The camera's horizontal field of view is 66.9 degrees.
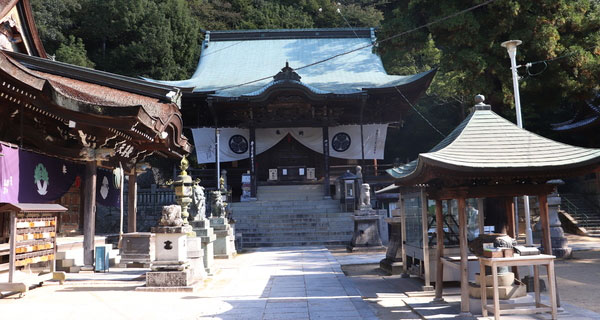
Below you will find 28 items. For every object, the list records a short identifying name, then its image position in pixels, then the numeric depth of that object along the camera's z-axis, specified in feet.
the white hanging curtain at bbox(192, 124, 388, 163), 79.41
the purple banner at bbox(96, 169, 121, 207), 37.58
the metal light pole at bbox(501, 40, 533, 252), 36.68
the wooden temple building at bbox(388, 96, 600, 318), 18.42
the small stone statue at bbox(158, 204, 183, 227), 27.84
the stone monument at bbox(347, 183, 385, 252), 48.78
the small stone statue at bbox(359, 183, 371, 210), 49.44
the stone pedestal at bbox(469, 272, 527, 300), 19.54
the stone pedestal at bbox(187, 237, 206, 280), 29.73
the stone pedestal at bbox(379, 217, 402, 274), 32.81
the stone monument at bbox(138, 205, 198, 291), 26.99
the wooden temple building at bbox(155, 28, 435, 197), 71.56
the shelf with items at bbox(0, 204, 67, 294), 23.25
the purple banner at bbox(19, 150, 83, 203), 27.07
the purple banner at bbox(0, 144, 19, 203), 24.62
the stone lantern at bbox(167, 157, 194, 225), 30.48
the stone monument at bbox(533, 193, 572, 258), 39.19
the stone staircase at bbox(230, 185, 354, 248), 57.00
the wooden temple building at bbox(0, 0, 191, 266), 26.30
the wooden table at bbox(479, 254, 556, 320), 17.39
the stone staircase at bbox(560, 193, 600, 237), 61.36
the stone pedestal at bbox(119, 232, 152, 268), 38.70
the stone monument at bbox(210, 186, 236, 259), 43.52
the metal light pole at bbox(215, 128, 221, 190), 64.98
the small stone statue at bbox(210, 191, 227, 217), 44.80
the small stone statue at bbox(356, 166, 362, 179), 61.77
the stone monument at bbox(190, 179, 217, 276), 34.17
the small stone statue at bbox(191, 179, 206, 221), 36.65
